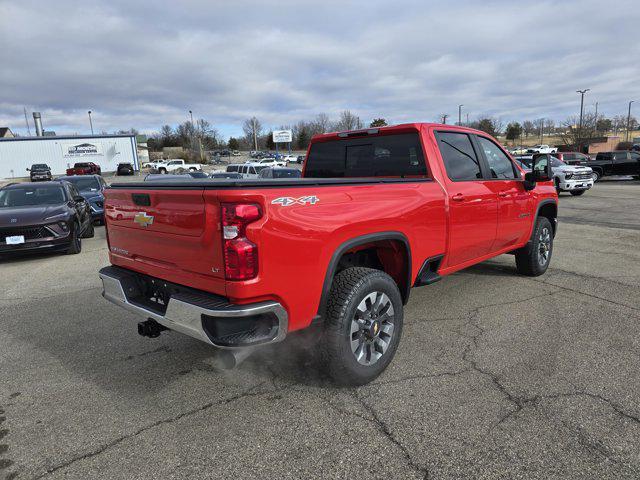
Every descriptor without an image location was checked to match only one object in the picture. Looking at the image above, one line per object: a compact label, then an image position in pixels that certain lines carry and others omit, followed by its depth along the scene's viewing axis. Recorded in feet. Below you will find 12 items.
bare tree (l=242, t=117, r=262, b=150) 348.26
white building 168.45
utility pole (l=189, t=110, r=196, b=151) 295.69
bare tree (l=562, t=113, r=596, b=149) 187.42
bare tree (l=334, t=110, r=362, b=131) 297.53
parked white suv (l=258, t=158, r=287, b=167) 152.76
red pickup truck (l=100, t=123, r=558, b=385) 8.53
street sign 225.00
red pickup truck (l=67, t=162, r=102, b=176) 139.33
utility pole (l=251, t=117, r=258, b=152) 329.15
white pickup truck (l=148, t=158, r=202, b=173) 165.76
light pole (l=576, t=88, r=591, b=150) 182.07
